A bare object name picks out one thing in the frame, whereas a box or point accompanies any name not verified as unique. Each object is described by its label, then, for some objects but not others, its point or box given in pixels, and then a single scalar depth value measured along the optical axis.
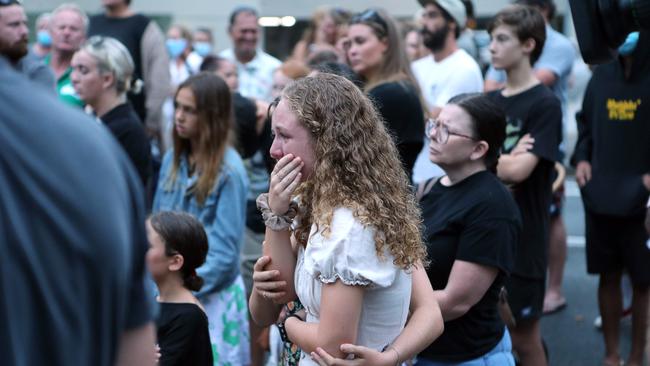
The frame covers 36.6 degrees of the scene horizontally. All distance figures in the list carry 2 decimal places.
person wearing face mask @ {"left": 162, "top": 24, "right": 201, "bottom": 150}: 11.06
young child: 3.34
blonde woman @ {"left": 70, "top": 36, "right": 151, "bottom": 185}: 5.14
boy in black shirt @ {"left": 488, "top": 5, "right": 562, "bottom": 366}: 4.73
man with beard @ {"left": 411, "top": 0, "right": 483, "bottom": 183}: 5.83
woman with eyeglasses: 3.43
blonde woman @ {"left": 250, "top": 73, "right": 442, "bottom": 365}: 2.47
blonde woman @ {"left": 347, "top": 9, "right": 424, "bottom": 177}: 4.58
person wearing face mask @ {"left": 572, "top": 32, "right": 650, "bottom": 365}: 5.39
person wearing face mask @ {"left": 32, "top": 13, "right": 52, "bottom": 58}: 10.19
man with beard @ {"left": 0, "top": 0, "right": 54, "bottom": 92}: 5.61
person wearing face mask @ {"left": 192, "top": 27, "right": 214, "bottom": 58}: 12.84
